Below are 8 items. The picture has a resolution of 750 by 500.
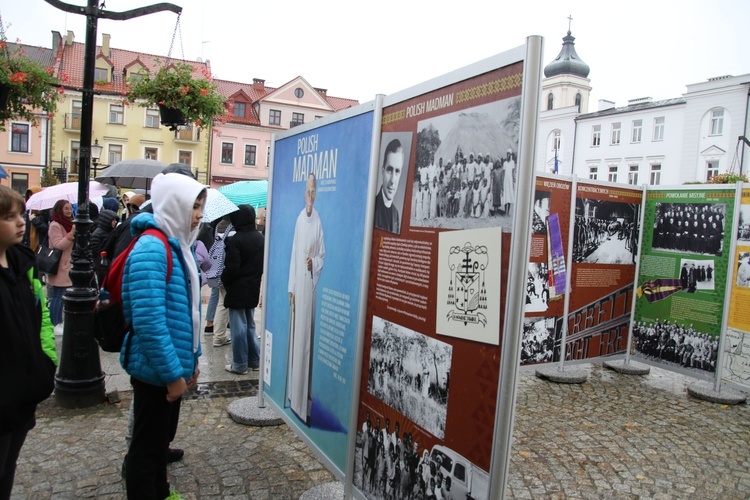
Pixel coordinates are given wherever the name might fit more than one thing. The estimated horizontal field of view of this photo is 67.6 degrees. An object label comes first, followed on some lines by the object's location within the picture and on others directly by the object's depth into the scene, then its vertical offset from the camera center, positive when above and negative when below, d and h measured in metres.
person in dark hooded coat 6.36 -0.77
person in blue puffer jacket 2.88 -0.61
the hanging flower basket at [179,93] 6.42 +1.30
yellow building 43.97 +5.83
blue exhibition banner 3.25 -0.39
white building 43.84 +9.25
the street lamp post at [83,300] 5.17 -0.95
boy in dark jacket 2.51 -0.69
